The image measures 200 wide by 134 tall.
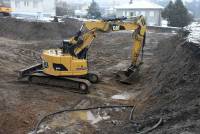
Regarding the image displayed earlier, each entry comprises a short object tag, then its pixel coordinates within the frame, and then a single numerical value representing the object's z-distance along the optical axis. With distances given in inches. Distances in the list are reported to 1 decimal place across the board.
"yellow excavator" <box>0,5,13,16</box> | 994.6
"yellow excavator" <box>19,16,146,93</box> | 387.3
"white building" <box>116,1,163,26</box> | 1776.7
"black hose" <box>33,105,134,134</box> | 285.4
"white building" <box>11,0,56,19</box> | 1674.4
